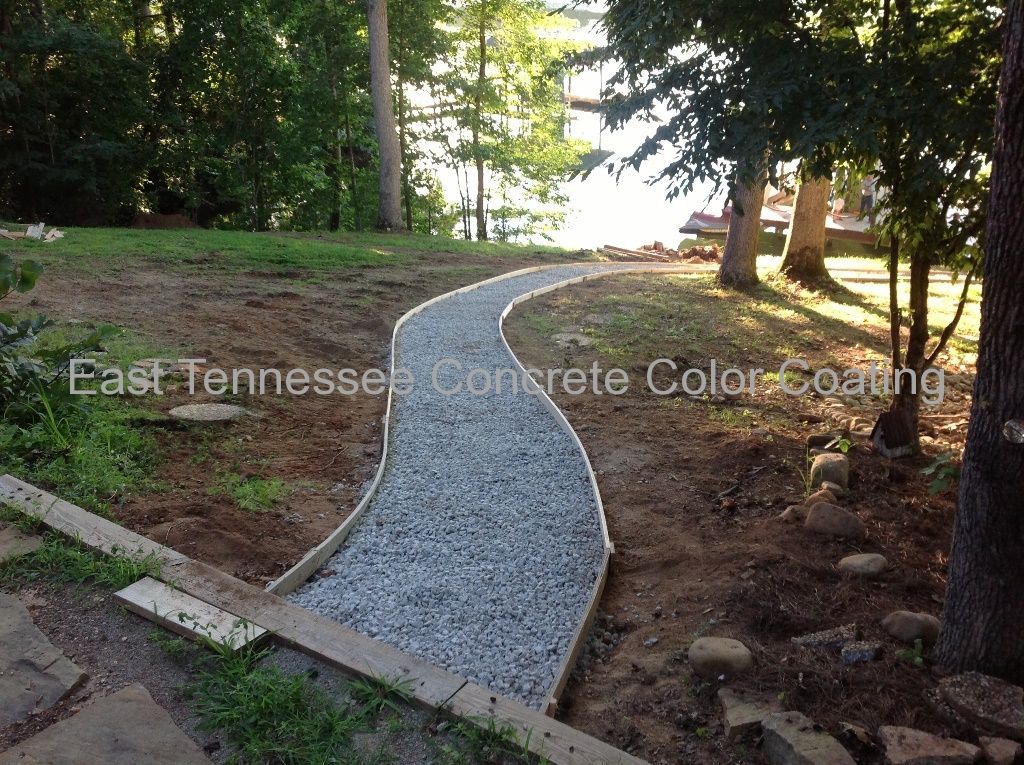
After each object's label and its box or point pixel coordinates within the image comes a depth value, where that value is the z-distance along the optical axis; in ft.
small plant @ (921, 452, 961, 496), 10.32
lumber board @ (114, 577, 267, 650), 7.85
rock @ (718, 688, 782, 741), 7.36
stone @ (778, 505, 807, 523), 12.24
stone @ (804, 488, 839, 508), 12.59
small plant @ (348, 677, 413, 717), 7.06
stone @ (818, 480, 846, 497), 13.29
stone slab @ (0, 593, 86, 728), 6.88
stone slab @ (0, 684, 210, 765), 6.26
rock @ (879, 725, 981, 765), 6.36
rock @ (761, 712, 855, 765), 6.47
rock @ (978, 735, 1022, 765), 6.49
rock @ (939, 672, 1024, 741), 6.85
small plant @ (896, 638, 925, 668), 8.09
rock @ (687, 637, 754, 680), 8.39
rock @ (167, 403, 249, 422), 15.20
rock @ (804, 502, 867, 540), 11.59
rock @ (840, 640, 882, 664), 8.20
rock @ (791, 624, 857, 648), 8.61
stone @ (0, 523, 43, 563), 9.23
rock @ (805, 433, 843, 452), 15.76
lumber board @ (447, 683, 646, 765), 6.45
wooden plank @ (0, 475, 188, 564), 9.39
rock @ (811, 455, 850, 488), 13.58
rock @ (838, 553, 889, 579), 10.33
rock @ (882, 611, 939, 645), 8.59
